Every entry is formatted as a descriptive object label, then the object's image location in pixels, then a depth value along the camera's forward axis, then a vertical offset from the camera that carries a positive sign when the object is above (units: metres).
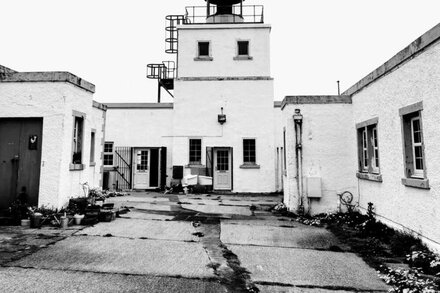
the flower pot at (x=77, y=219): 7.25 -1.28
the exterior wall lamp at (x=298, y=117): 9.06 +1.55
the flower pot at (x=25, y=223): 6.92 -1.32
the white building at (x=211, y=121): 15.49 +2.52
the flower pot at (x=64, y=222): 6.87 -1.29
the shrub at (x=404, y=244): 5.36 -1.48
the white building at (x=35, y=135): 7.66 +0.86
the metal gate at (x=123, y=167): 16.06 +0.02
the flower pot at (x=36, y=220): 6.82 -1.24
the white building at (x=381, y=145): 5.21 +0.56
